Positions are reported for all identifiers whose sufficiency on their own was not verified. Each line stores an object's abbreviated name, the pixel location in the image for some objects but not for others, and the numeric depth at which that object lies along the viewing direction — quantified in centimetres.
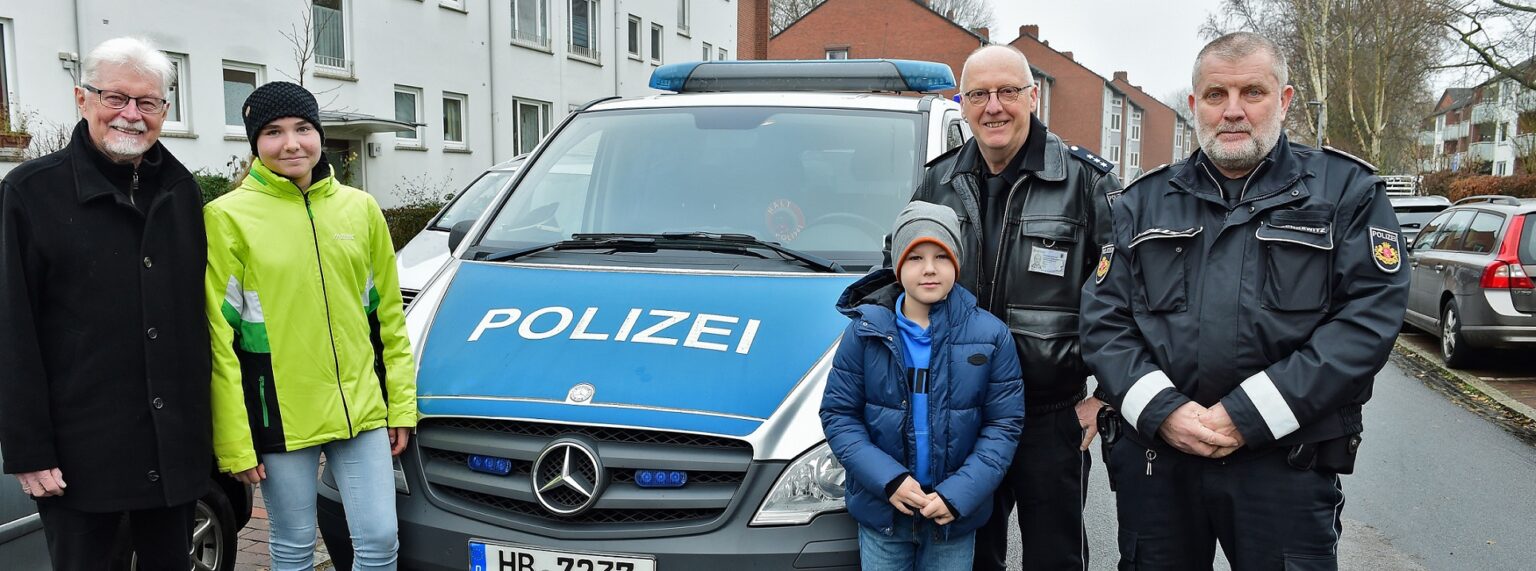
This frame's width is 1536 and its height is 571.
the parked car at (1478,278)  906
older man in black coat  248
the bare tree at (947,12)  6000
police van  286
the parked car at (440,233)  700
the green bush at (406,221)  1582
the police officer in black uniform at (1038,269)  300
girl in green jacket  282
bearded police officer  251
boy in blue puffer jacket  275
